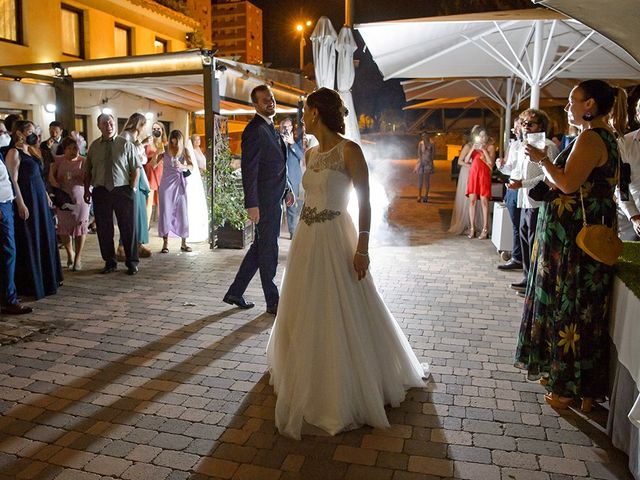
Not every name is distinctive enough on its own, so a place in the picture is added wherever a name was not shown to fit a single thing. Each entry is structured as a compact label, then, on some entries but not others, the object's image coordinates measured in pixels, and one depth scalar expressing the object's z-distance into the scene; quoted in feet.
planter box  29.94
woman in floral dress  11.00
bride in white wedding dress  10.87
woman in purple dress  28.73
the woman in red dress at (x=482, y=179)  33.24
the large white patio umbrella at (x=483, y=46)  24.98
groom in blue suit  17.29
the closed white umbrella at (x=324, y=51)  24.30
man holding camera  18.24
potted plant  29.63
